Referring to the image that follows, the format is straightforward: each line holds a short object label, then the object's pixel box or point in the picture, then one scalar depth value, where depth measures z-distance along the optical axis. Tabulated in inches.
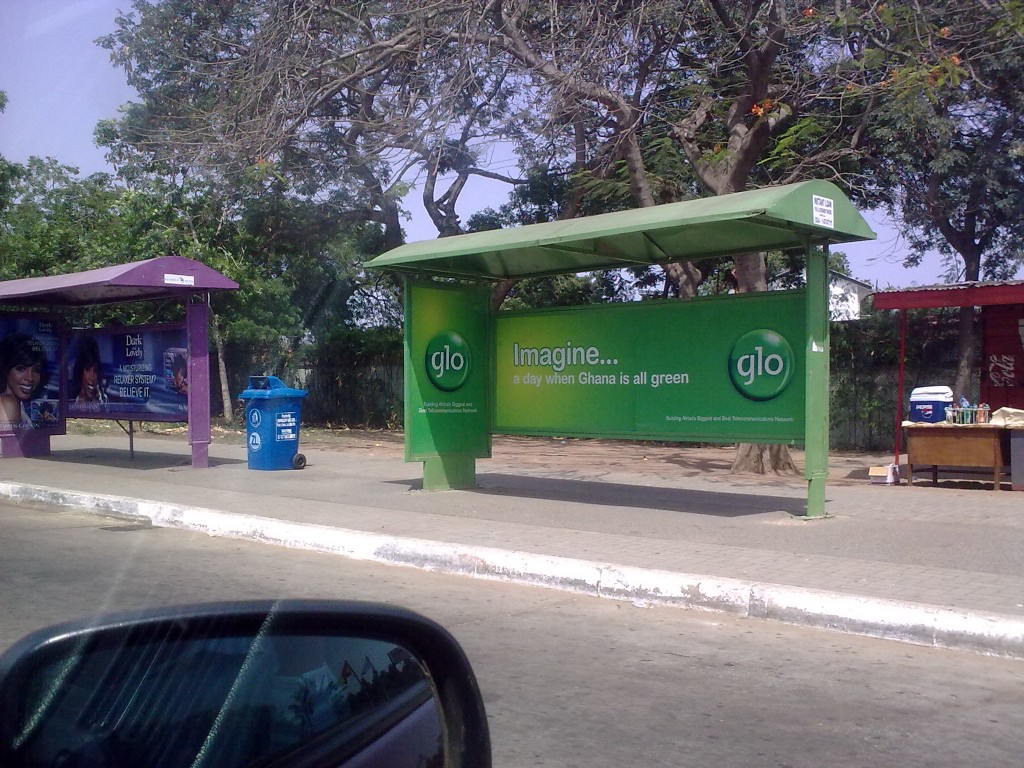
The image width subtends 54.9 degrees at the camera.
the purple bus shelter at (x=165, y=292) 538.9
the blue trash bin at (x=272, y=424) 573.5
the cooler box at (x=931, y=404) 524.1
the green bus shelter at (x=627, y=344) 386.9
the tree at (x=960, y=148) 527.2
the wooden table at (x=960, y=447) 498.0
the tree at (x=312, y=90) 599.5
